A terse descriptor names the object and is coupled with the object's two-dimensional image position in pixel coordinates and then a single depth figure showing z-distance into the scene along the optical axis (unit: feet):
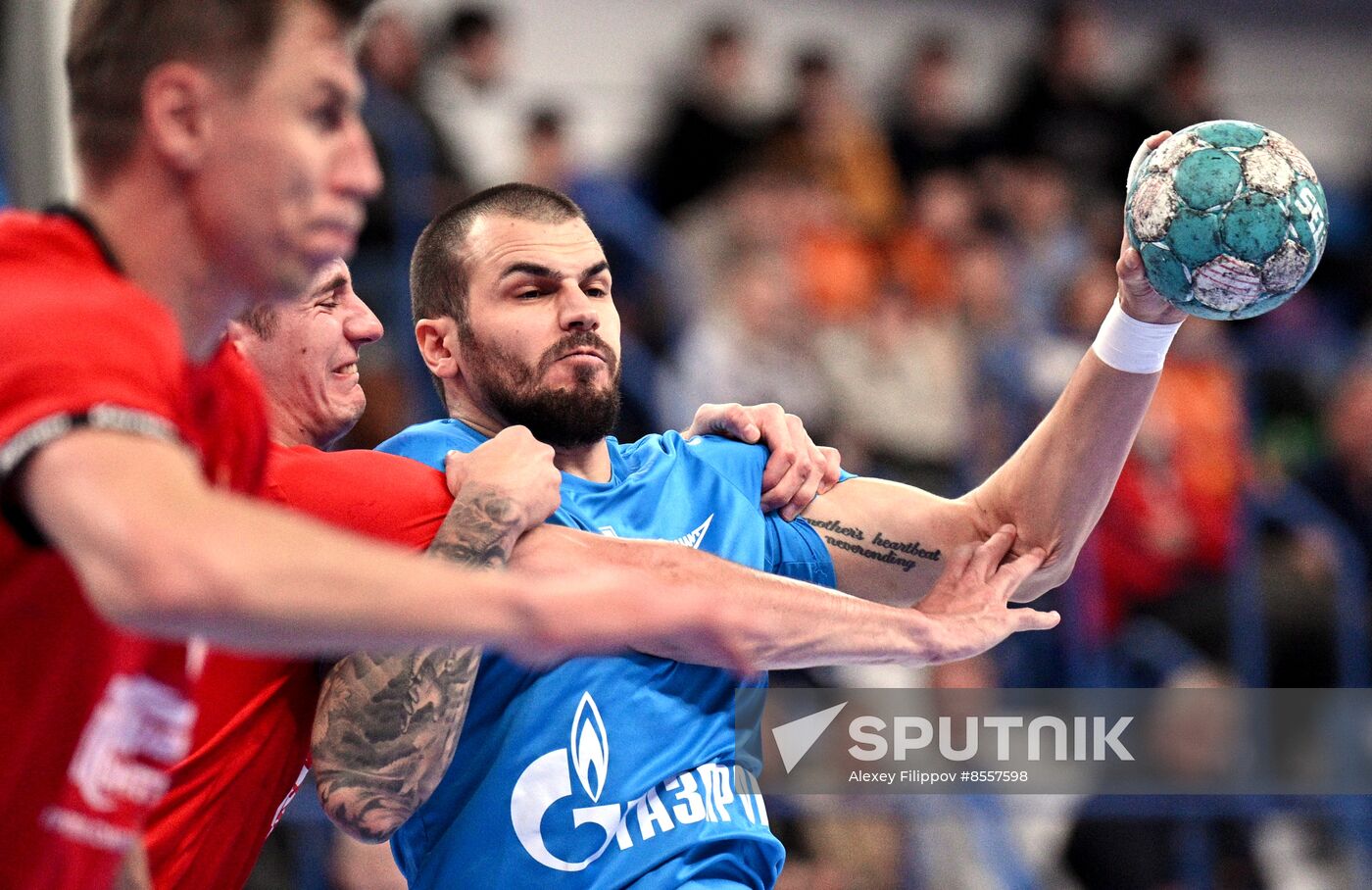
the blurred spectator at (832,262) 32.30
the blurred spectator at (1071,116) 37.14
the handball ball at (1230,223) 12.07
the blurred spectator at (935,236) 33.63
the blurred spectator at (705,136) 33.91
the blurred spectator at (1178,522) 26.00
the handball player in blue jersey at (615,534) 11.34
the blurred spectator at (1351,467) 28.53
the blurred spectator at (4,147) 22.58
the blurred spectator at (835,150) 34.22
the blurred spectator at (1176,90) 38.24
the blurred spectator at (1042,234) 32.86
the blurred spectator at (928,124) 36.14
